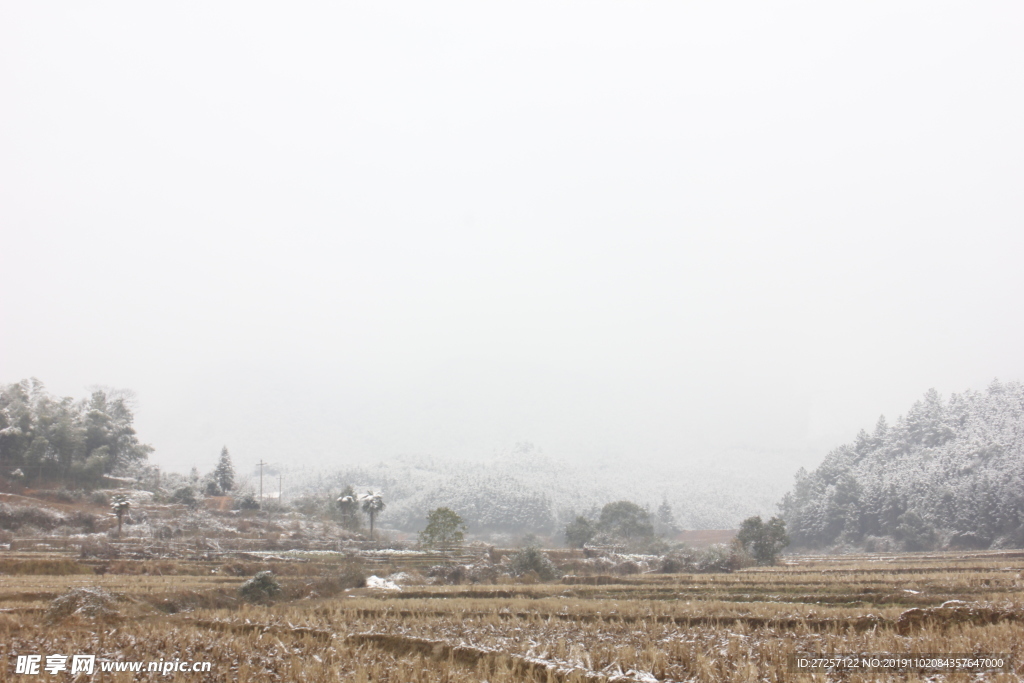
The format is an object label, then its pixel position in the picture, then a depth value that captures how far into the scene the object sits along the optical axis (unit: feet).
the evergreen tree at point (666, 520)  422.82
